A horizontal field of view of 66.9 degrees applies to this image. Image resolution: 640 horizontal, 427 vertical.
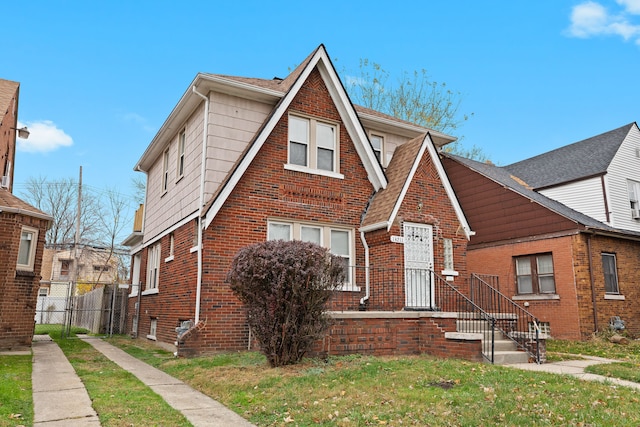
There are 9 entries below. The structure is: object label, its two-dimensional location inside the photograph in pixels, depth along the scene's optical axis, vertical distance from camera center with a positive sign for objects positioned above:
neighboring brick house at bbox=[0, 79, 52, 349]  11.58 +0.84
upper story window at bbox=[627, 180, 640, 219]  18.62 +4.30
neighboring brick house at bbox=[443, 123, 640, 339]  15.67 +2.64
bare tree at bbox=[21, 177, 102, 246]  39.34 +6.64
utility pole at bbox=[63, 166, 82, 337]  28.85 +4.50
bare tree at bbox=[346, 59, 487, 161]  27.28 +11.62
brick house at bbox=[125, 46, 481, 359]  10.75 +2.47
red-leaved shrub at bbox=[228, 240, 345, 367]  7.83 +0.20
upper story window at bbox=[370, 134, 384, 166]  14.83 +4.86
